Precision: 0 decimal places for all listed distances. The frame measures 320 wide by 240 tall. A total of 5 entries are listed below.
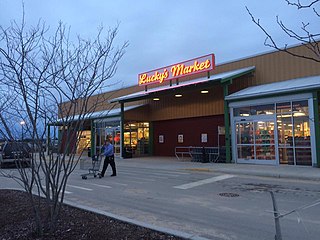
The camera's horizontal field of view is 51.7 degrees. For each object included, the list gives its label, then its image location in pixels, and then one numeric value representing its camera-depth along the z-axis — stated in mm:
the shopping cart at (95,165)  14633
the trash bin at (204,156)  20875
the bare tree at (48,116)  5167
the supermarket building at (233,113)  17031
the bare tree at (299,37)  3043
